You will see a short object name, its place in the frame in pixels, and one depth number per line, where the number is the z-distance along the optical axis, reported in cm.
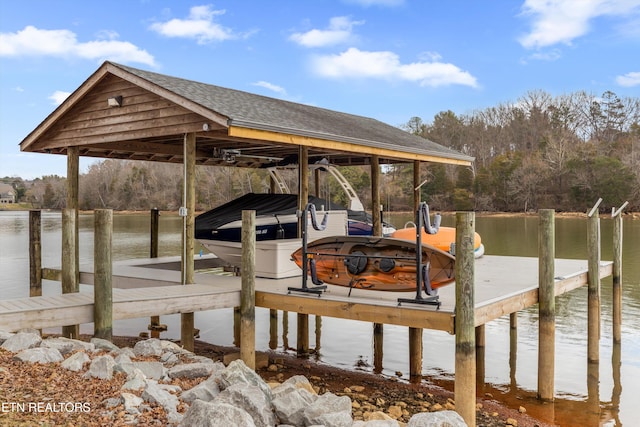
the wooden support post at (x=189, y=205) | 895
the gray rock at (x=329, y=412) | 542
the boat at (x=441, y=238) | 1172
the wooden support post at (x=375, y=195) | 1202
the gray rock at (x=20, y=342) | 621
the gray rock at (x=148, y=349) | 768
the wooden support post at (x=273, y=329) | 1284
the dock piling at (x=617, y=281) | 1219
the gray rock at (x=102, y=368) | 571
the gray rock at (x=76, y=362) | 585
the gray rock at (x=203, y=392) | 561
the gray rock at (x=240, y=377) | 588
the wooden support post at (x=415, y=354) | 1030
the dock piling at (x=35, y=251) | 1134
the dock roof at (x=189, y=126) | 870
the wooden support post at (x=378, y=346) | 1097
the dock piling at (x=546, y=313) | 862
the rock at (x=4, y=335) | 641
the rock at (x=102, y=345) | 719
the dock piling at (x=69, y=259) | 984
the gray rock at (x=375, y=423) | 552
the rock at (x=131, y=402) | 492
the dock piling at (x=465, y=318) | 660
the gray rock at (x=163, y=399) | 505
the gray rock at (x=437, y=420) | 566
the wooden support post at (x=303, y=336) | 1180
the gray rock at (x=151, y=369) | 625
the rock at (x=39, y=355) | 591
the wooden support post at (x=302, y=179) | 990
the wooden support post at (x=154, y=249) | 1372
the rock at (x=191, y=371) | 663
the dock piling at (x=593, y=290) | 1077
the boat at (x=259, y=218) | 1023
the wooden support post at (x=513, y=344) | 1074
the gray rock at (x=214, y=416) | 456
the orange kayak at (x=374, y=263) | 729
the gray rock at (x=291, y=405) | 553
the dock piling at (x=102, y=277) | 750
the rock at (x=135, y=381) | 541
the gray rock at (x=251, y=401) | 529
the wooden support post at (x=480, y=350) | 1070
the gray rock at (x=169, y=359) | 748
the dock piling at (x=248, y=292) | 800
